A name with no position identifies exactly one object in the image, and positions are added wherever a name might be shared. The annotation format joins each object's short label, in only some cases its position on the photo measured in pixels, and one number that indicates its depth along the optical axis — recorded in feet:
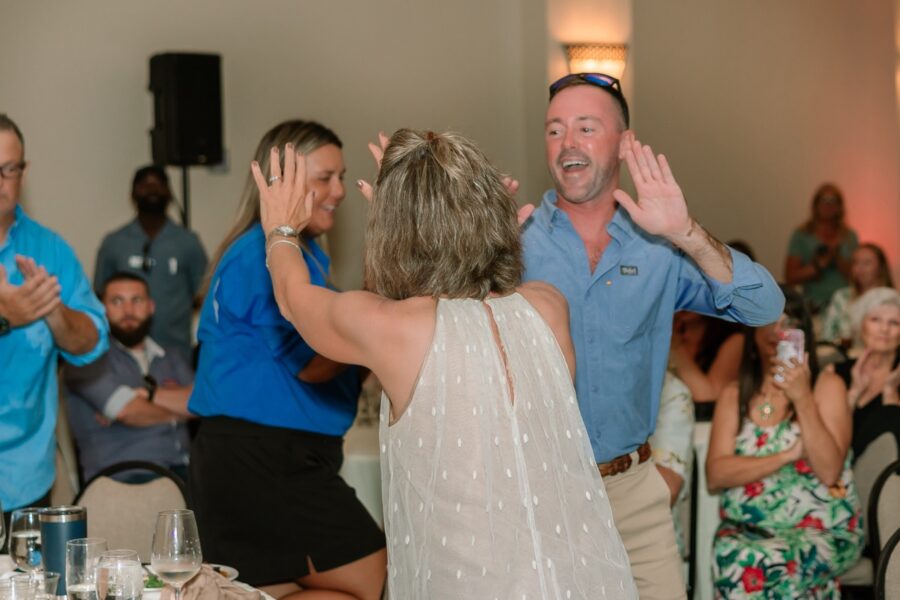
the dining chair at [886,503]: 12.25
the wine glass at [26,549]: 8.45
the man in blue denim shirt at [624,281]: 9.68
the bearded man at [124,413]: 16.51
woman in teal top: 32.68
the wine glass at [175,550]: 7.30
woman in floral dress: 13.29
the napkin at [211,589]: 7.52
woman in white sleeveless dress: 7.26
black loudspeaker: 24.11
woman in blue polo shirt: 10.59
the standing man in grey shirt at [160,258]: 23.54
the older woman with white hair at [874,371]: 14.93
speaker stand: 24.89
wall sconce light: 26.99
